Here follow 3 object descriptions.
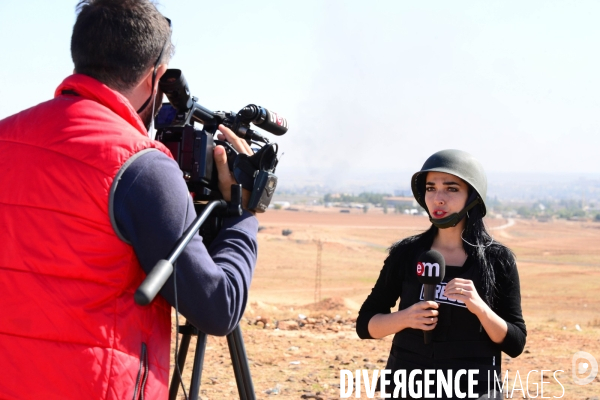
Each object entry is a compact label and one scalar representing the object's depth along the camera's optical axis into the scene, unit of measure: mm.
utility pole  20922
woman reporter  3227
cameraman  1896
